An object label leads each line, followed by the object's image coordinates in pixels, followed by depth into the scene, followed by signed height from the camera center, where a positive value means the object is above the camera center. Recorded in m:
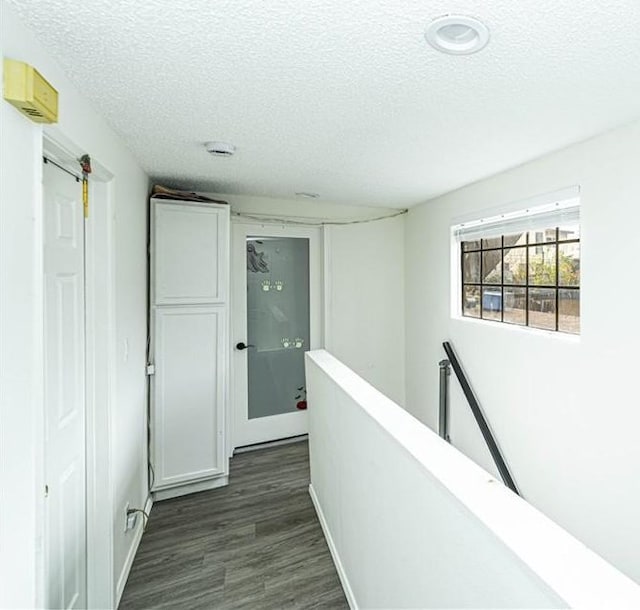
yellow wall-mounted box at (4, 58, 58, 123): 0.89 +0.53
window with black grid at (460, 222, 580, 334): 2.20 +0.17
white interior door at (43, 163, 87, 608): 1.35 -0.35
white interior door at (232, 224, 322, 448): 3.41 -0.22
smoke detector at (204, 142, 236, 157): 1.98 +0.85
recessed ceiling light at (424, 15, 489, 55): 1.00 +0.76
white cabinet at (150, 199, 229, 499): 2.60 -0.31
